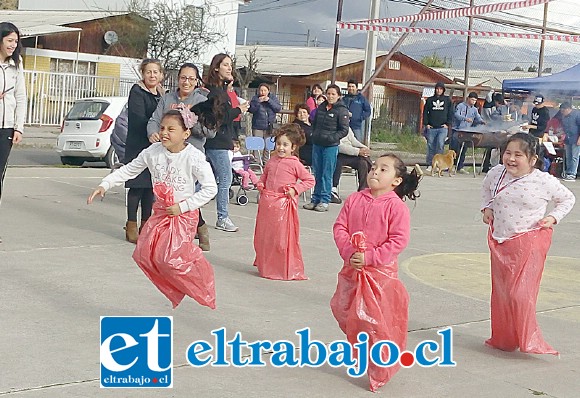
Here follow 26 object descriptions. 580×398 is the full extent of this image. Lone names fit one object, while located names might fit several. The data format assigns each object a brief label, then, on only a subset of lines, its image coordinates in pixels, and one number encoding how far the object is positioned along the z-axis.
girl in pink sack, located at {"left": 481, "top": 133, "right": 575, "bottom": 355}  5.97
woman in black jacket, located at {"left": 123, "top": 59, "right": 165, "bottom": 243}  9.10
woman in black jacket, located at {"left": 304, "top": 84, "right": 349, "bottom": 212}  12.74
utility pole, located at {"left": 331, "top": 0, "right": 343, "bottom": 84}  21.16
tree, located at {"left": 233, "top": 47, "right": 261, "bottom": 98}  32.18
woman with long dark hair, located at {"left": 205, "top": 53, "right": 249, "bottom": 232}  9.06
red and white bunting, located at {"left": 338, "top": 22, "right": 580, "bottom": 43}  19.36
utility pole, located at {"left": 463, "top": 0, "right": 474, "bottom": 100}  22.75
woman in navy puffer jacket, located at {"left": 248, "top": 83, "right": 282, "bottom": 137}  17.45
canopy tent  21.80
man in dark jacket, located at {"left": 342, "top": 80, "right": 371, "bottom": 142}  17.41
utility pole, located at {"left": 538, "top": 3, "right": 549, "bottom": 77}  23.16
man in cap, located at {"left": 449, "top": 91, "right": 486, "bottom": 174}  20.94
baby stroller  12.76
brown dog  18.64
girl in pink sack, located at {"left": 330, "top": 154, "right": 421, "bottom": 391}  5.11
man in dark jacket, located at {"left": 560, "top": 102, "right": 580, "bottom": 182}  19.67
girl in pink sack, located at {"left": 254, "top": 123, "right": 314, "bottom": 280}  8.12
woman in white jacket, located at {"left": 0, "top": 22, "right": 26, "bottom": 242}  8.53
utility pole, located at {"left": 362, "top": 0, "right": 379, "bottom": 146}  20.42
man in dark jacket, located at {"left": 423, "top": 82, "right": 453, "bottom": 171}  19.41
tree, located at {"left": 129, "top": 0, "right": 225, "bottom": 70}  32.34
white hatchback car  17.81
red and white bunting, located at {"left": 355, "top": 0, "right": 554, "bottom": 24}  17.27
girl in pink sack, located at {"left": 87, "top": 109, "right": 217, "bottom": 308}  5.94
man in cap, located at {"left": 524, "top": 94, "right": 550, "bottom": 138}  19.80
